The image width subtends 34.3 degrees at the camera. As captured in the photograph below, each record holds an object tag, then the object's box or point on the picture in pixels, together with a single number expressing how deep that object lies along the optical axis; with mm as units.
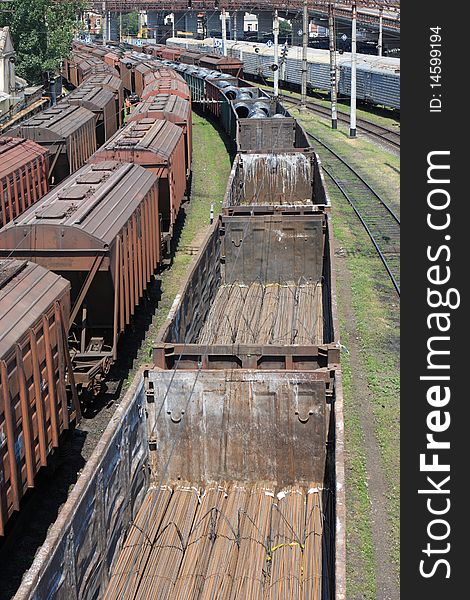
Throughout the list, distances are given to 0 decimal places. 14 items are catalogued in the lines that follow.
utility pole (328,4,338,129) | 38656
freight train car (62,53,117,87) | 46844
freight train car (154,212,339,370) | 13180
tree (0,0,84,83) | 45094
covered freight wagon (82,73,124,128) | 36384
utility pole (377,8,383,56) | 63406
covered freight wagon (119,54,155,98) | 43694
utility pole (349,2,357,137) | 34531
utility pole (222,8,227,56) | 59559
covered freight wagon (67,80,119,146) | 29688
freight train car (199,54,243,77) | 50625
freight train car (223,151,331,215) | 23266
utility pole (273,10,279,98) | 44359
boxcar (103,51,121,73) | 52869
